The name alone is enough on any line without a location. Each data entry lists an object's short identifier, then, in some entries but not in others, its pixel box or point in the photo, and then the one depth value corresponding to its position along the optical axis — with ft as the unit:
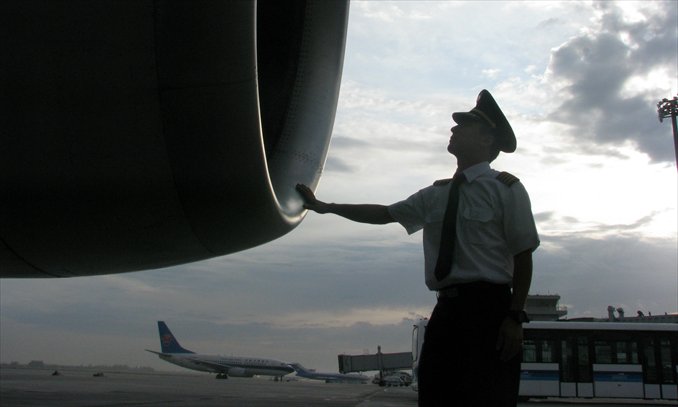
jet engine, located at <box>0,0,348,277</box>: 5.36
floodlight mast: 102.45
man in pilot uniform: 7.66
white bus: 60.95
